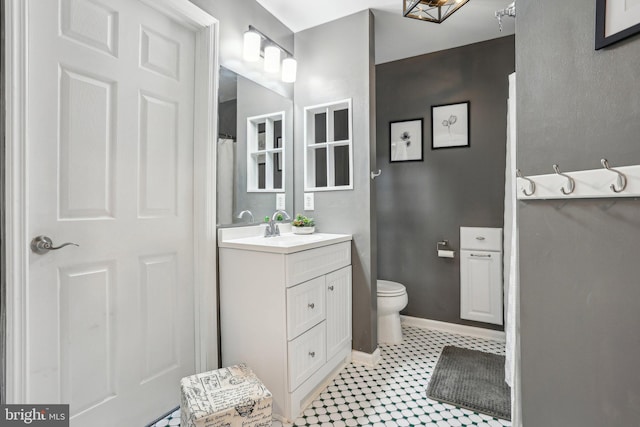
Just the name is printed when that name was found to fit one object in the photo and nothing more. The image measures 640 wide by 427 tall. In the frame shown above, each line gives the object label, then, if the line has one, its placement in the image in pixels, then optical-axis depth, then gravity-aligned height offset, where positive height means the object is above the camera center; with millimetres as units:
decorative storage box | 1172 -771
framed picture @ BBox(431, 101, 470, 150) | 2557 +736
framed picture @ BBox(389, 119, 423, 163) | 2750 +649
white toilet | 2357 -779
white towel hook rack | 734 +78
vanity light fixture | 1893 +1060
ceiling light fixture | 1507 +1052
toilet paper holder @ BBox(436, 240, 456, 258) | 2611 -336
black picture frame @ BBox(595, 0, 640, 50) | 741 +456
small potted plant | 2199 -108
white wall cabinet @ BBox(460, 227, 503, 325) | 2447 -521
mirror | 1820 +418
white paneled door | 1138 +15
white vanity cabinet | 1502 -574
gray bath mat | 1627 -1029
